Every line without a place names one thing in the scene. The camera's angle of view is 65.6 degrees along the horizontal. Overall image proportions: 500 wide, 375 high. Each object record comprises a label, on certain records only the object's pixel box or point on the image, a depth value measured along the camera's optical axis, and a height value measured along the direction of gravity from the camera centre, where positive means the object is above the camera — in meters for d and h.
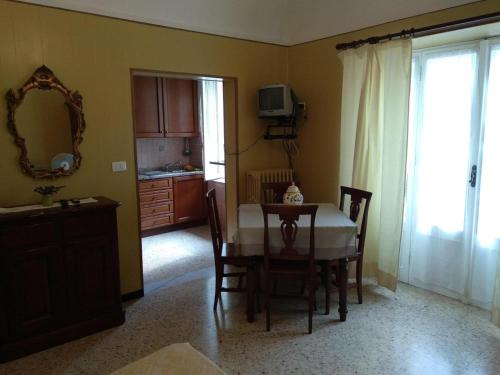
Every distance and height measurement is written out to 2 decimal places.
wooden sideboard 2.54 -0.94
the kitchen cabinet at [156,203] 5.35 -0.88
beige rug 1.57 -0.93
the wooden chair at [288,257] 2.75 -0.86
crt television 3.99 +0.40
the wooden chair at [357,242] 3.09 -0.86
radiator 4.18 -0.43
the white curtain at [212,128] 5.87 +0.18
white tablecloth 2.91 -0.74
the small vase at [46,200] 2.81 -0.43
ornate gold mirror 2.81 +0.12
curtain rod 2.72 +0.84
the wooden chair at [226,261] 3.04 -0.96
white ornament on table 3.37 -0.50
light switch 3.29 -0.22
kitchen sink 5.51 -0.47
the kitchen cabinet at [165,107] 5.30 +0.47
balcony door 3.12 -0.30
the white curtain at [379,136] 3.25 +0.02
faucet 6.01 -0.40
